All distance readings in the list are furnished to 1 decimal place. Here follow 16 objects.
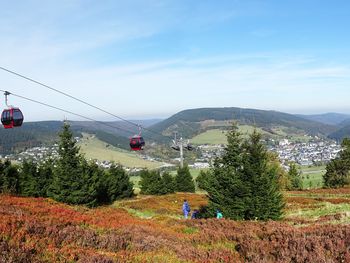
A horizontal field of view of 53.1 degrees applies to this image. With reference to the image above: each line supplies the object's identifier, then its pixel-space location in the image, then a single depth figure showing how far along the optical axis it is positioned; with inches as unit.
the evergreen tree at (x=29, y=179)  2182.6
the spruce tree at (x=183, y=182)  3430.1
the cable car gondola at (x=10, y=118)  891.4
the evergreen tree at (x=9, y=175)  2097.7
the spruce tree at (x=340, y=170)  3641.7
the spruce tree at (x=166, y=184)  3014.3
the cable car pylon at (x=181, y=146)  1860.7
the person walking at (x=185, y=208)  1171.9
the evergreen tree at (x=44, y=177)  2203.5
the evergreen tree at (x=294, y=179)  4080.7
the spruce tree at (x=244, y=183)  920.3
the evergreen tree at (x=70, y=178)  1579.7
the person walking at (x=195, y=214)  1113.3
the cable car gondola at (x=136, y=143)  1341.0
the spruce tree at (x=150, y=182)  2999.5
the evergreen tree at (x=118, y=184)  2225.9
